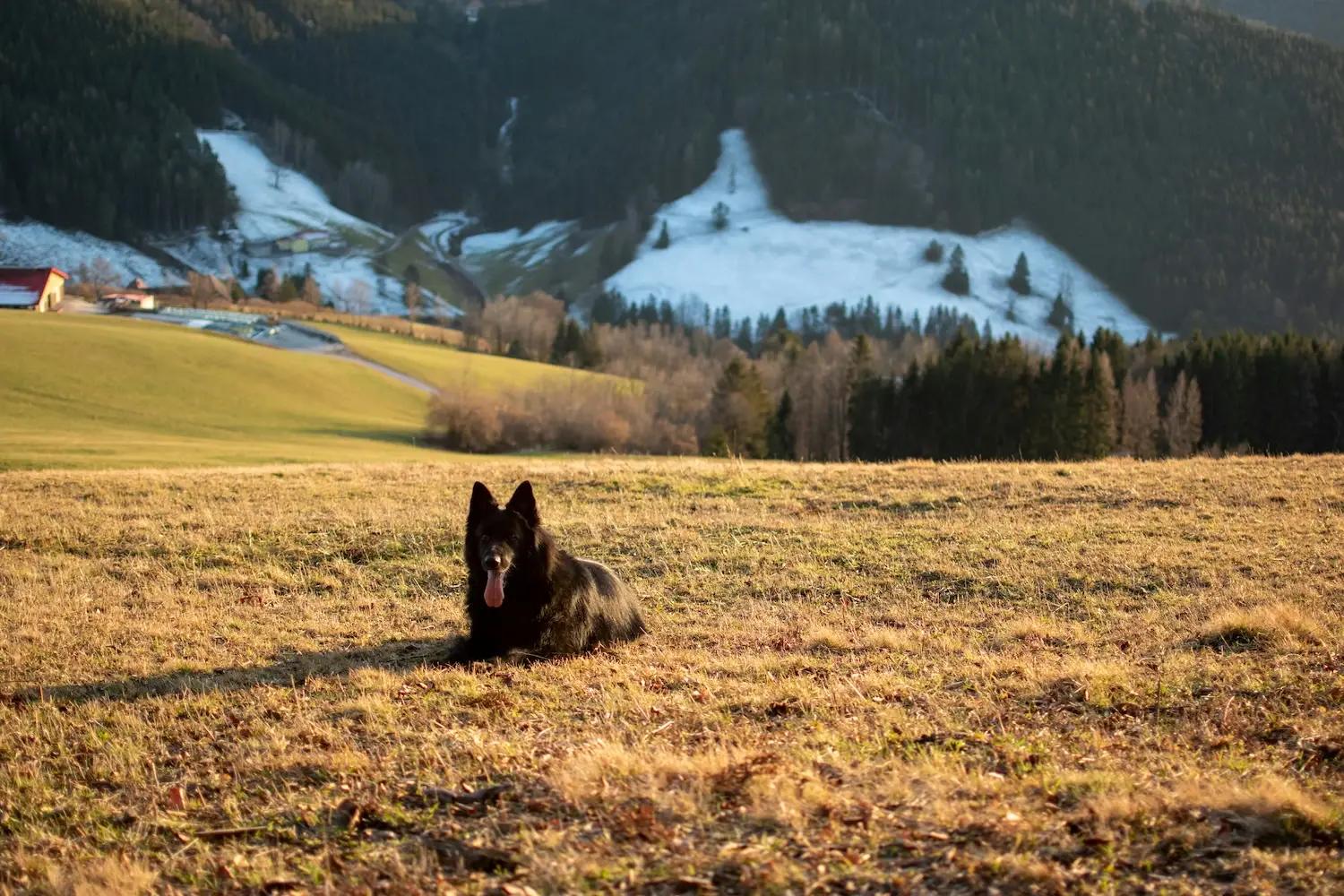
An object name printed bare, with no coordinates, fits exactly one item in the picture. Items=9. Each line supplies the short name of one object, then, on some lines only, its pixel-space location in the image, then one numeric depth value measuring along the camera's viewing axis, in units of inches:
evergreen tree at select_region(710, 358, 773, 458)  3501.5
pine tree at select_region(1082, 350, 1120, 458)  2918.3
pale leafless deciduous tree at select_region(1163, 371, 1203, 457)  3024.1
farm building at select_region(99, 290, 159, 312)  5073.8
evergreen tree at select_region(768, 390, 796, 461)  3786.9
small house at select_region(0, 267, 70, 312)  4707.2
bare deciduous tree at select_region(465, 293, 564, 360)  5782.5
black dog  441.1
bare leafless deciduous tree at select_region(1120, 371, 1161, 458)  3068.4
